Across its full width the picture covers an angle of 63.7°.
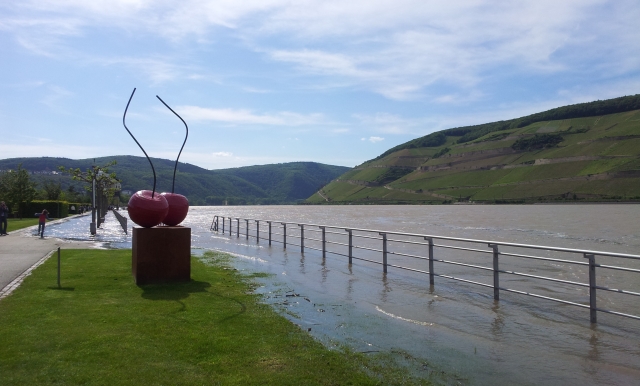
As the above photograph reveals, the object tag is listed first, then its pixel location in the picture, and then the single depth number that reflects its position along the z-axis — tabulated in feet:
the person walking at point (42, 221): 74.87
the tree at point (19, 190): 155.12
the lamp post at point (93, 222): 85.81
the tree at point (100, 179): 133.57
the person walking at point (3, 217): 75.87
